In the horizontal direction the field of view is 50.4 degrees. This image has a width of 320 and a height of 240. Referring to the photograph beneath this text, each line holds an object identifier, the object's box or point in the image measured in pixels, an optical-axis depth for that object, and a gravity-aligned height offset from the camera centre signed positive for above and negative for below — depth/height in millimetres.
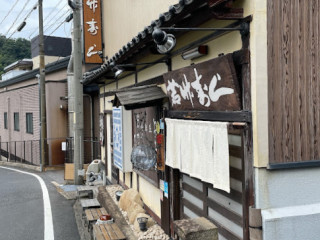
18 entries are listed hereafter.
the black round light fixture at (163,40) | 5023 +1256
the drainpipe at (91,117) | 21000 +367
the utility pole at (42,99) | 20927 +1575
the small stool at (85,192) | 12781 -2593
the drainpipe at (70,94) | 20219 +1765
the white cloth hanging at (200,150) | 4840 -462
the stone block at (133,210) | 8688 -2319
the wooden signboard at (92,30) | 14877 +4127
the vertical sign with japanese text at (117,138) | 10914 -500
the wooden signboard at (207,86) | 4742 +563
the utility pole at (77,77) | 14398 +2010
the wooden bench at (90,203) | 10480 -2545
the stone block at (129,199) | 9497 -2158
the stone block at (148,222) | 8069 -2414
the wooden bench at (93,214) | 9084 -2555
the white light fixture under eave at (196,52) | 5652 +1185
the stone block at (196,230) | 4828 -1567
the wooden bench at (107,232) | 7434 -2493
